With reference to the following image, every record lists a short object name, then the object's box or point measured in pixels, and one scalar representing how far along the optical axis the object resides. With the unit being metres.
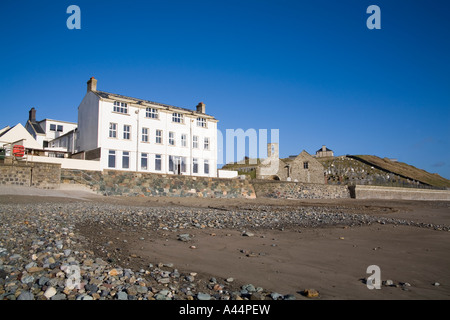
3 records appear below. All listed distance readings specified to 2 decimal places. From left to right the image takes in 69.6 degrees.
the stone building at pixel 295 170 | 58.38
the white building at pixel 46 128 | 46.62
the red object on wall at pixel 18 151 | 25.55
